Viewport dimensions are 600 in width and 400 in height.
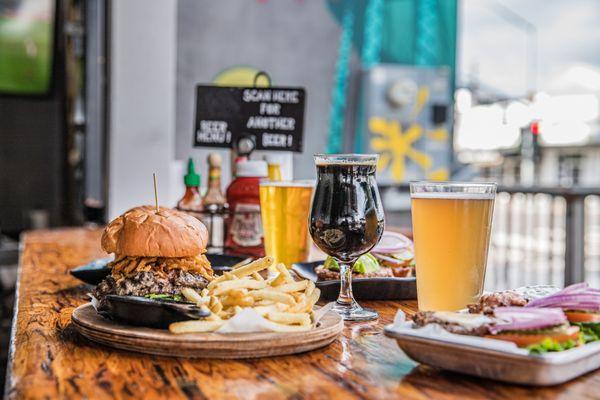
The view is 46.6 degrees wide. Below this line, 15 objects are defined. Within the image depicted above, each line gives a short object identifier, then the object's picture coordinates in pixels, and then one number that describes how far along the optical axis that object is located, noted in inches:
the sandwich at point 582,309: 36.9
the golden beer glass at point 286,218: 65.7
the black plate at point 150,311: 37.9
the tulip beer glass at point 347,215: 48.1
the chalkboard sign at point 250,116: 83.0
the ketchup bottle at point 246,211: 73.9
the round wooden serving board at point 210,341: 36.7
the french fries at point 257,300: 37.9
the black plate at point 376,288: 54.1
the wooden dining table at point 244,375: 31.6
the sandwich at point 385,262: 56.8
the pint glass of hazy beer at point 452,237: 48.2
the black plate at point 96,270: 61.1
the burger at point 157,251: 45.3
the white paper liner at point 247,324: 37.6
